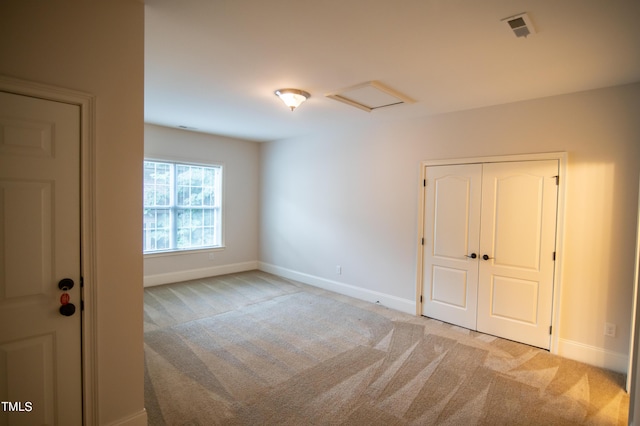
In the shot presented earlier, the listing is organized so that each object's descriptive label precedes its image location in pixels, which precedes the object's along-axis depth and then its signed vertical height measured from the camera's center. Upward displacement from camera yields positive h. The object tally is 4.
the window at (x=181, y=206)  5.39 -0.11
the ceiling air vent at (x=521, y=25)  1.91 +1.19
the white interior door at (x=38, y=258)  1.56 -0.33
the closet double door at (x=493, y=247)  3.34 -0.48
